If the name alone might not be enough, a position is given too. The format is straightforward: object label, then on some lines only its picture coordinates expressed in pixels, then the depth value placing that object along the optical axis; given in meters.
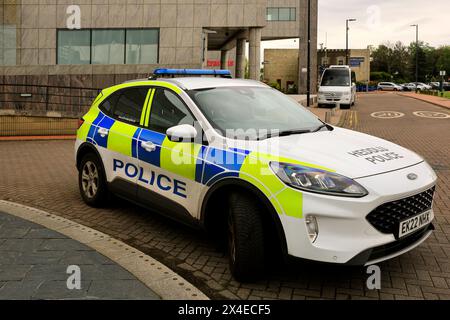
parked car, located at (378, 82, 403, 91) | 69.97
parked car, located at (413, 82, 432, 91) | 70.64
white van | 27.44
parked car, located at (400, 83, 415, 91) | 70.75
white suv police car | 3.52
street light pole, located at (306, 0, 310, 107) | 28.54
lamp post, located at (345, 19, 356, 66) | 56.45
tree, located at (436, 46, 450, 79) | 104.50
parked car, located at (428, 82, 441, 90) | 69.75
